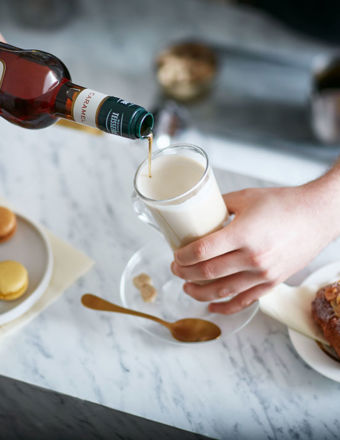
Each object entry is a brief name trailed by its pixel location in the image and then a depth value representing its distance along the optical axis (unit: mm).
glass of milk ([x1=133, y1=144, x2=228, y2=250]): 857
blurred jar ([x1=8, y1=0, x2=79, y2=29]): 2473
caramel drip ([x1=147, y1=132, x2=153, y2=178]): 845
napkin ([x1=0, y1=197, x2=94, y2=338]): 1038
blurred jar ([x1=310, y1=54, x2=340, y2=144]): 1907
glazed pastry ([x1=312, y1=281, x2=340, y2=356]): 883
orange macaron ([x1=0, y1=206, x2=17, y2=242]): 1105
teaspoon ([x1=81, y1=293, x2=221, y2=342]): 991
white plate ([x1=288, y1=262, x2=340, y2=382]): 894
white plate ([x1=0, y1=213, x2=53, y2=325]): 1027
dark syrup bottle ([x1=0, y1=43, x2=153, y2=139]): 906
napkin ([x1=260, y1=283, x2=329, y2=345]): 943
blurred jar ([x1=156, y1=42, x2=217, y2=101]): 2143
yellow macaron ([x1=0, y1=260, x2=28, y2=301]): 1015
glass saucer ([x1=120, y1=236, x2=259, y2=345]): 1000
